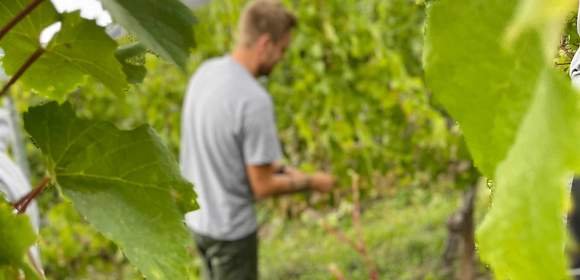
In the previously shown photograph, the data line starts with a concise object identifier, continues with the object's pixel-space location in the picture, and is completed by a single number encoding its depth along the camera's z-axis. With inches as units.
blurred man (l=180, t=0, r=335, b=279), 91.1
